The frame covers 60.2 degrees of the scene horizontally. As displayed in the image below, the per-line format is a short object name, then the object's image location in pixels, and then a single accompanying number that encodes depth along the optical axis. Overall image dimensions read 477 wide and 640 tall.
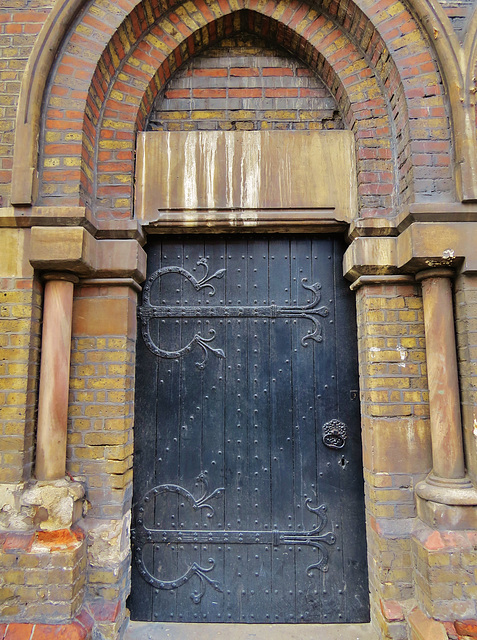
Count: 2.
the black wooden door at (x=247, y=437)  2.63
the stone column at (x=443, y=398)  2.30
